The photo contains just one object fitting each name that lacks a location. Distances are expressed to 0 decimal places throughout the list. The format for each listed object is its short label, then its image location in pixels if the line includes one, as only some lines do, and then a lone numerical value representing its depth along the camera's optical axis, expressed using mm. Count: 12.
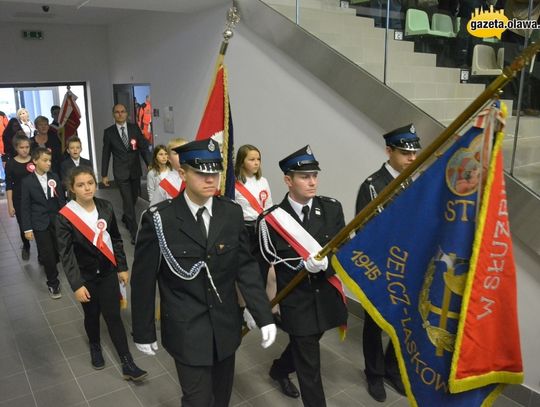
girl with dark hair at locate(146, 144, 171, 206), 4910
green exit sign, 8914
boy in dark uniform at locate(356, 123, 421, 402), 2904
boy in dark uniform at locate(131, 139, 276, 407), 2148
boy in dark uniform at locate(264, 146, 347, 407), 2594
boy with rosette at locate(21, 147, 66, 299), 4430
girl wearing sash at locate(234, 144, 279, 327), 4004
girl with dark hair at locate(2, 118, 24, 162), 7823
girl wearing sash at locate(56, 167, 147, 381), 3092
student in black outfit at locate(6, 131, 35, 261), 5156
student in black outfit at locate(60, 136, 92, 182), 5238
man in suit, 6426
